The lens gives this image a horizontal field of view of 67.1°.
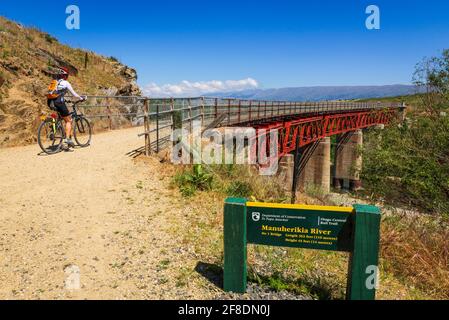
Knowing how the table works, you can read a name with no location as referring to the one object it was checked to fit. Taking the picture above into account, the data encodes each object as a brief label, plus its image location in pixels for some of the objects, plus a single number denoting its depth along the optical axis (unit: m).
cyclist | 8.85
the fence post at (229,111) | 17.02
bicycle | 9.36
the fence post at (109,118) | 15.84
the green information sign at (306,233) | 3.46
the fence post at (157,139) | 10.40
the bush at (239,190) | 7.64
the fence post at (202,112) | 14.61
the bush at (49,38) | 23.02
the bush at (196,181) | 7.68
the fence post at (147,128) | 10.03
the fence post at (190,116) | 12.50
